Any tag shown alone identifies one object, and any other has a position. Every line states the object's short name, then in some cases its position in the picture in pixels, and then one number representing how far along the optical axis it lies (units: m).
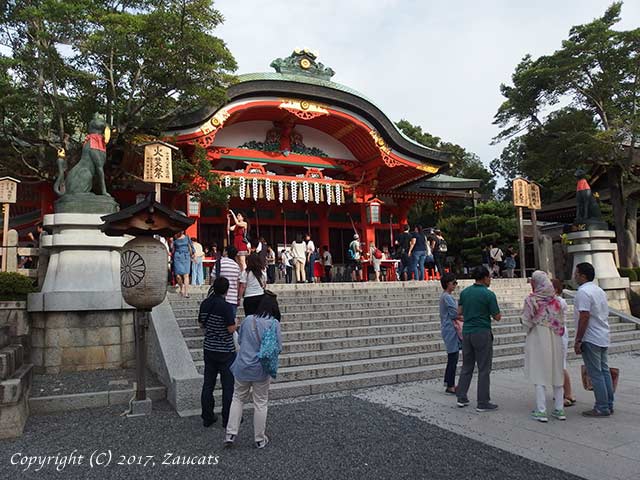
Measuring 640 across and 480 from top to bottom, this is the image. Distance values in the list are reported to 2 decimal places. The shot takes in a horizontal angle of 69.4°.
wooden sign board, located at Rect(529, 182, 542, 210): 15.18
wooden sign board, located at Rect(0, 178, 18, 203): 9.46
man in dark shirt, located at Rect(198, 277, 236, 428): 4.72
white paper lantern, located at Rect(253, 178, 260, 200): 14.57
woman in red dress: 10.54
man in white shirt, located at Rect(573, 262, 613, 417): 4.91
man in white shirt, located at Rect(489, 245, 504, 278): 19.05
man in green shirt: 5.16
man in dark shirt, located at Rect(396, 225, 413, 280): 13.50
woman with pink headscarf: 4.75
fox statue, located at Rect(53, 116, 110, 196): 7.98
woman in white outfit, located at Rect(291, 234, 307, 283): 13.52
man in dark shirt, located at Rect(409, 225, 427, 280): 13.27
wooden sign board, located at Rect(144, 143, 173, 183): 10.34
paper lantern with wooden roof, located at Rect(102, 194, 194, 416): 5.23
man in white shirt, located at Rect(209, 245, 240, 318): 6.45
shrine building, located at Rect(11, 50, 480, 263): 14.28
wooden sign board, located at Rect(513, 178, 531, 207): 14.94
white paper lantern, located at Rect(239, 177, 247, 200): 14.26
